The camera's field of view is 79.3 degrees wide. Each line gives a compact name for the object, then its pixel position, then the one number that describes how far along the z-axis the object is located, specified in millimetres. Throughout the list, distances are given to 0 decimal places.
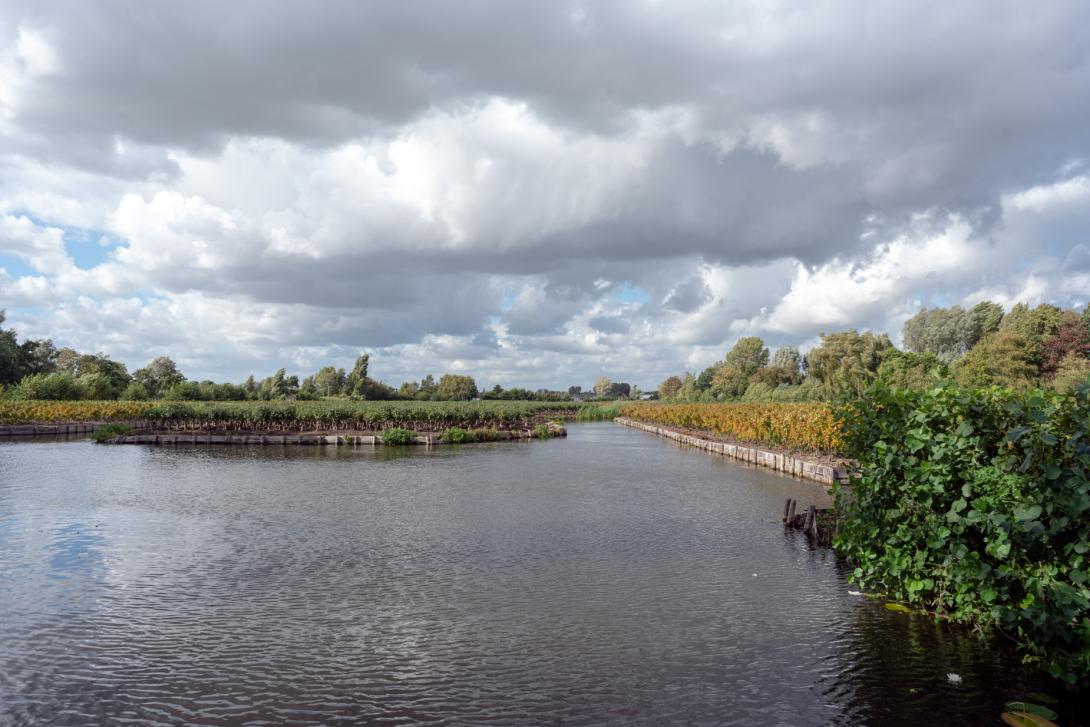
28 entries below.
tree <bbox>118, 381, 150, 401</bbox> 73438
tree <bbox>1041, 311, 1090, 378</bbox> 55062
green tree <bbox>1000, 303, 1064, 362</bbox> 59750
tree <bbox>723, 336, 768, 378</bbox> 131125
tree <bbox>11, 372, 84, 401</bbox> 61438
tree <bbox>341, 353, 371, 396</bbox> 104312
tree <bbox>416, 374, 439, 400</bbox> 115919
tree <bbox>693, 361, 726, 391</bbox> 127562
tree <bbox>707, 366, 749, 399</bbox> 102125
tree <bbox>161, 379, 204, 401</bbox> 72475
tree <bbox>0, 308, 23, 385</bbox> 73938
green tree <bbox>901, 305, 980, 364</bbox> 87625
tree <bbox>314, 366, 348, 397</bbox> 107562
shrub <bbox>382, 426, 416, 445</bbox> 38656
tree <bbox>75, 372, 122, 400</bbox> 68938
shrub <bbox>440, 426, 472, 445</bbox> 40438
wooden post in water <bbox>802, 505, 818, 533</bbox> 14035
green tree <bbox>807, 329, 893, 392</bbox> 81312
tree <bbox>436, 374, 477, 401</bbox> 121431
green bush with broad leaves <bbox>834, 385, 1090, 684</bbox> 6332
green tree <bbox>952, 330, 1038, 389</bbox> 52906
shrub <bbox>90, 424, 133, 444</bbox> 38356
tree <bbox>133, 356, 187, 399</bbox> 96125
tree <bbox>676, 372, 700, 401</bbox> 111038
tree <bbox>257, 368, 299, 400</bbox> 92438
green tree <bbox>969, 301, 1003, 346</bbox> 84625
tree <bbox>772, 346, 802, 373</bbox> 121562
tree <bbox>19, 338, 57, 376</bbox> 80375
